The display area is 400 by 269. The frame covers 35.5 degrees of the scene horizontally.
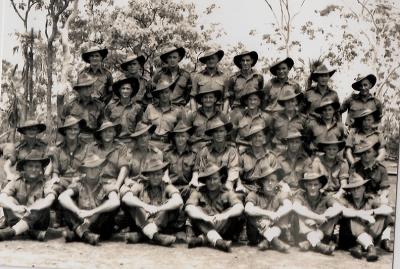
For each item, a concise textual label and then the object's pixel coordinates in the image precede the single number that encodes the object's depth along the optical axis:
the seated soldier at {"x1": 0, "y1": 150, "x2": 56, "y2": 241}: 7.22
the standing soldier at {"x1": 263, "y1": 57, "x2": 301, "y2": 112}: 7.71
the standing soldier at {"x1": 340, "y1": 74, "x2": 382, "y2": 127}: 7.62
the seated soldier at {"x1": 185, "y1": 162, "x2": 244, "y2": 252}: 6.98
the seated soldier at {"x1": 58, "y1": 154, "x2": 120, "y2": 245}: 7.05
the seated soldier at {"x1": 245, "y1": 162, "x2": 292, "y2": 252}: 6.98
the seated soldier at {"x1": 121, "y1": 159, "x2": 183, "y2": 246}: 7.02
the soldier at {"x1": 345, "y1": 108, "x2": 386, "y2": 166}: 7.39
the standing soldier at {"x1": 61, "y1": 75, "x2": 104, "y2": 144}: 7.78
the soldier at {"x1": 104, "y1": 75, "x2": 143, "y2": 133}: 7.73
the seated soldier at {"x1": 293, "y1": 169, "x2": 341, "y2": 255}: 6.98
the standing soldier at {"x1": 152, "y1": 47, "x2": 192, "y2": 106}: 7.87
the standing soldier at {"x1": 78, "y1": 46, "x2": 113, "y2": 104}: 7.98
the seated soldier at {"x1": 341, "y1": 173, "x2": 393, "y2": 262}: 6.94
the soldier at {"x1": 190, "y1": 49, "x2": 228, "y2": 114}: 7.81
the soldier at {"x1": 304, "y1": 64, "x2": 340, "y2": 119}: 7.67
